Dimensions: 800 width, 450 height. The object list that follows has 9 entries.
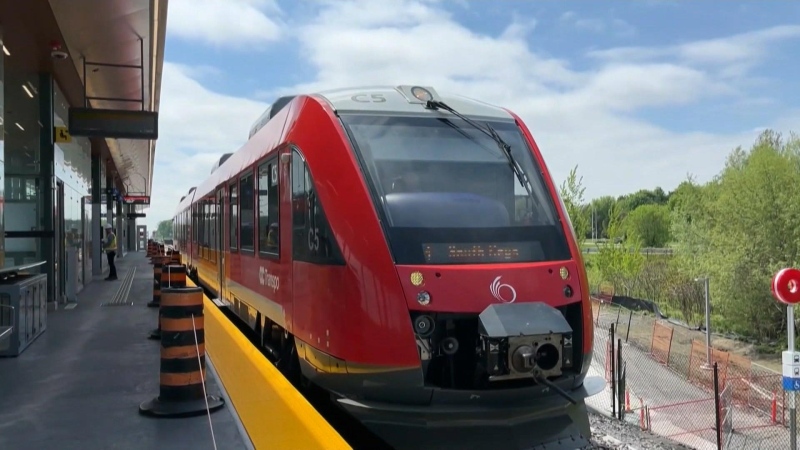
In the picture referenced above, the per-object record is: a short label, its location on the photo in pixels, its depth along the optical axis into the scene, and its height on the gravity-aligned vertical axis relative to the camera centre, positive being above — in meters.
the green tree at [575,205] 47.06 +1.93
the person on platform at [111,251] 20.09 -0.50
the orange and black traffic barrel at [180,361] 5.06 -1.04
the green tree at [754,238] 37.28 -0.64
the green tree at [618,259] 55.50 -2.75
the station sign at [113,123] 11.33 +2.08
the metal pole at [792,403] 9.24 -2.69
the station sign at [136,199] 48.78 +2.89
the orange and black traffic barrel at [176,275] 7.92 -0.52
